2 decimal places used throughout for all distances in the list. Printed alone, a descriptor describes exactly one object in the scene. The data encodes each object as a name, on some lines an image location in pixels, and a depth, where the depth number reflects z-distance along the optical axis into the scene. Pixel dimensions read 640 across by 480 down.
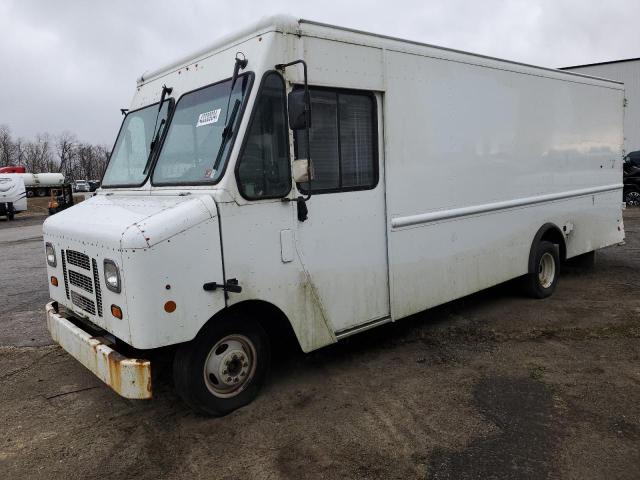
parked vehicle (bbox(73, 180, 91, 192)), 63.79
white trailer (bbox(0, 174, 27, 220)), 29.34
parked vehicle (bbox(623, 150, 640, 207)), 20.61
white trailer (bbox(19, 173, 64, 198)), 44.31
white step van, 3.57
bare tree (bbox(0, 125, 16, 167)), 90.62
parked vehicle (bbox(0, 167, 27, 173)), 43.28
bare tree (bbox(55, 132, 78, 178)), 97.69
